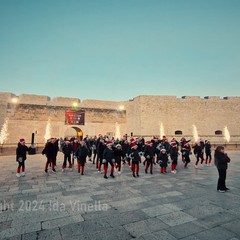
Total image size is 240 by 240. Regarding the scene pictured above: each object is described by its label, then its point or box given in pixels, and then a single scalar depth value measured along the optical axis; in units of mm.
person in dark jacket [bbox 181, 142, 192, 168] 8938
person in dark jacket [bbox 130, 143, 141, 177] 7047
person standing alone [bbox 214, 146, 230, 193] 5105
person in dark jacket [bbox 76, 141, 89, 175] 7535
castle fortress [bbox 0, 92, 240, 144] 23188
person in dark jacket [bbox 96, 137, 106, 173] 8359
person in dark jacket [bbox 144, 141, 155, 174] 7577
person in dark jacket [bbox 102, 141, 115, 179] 6930
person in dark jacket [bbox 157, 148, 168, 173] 7839
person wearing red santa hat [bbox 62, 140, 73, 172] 8496
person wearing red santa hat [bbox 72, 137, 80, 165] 10049
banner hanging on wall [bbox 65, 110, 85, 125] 24469
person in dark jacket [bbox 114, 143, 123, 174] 7571
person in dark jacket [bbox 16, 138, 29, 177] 7035
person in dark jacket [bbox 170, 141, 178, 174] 8102
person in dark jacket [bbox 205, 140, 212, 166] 10080
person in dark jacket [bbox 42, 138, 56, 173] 7957
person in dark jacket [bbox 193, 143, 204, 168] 9250
